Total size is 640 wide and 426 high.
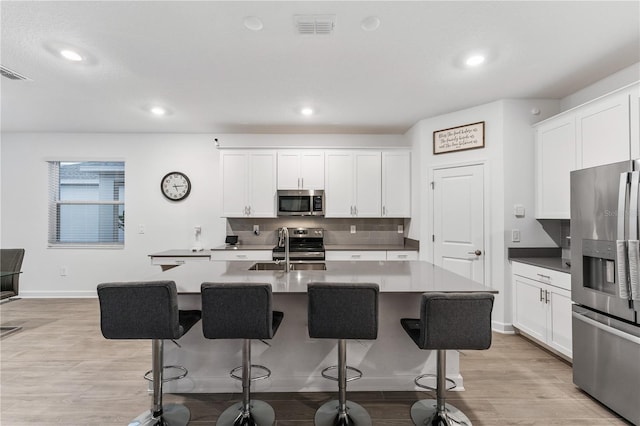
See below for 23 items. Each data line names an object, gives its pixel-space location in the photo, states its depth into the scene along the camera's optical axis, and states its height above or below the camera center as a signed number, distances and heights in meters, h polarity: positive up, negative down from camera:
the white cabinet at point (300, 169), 4.62 +0.75
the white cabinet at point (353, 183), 4.63 +0.55
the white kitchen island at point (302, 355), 2.32 -1.04
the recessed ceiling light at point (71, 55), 2.48 +1.35
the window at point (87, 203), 5.07 +0.25
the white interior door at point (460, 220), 3.71 +0.00
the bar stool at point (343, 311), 1.77 -0.53
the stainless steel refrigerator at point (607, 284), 1.91 -0.43
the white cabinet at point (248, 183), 4.61 +0.54
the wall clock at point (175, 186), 4.94 +0.52
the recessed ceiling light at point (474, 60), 2.57 +1.37
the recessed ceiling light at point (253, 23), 2.07 +1.35
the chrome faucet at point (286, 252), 2.41 -0.26
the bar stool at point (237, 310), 1.78 -0.54
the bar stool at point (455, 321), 1.70 -0.57
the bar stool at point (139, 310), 1.77 -0.53
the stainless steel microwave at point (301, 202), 4.57 +0.25
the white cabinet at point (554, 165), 3.00 +0.57
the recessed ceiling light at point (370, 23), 2.07 +1.35
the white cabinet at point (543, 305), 2.70 -0.82
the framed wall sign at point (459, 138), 3.71 +1.03
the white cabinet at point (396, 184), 4.61 +0.53
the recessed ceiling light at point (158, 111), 3.82 +1.37
